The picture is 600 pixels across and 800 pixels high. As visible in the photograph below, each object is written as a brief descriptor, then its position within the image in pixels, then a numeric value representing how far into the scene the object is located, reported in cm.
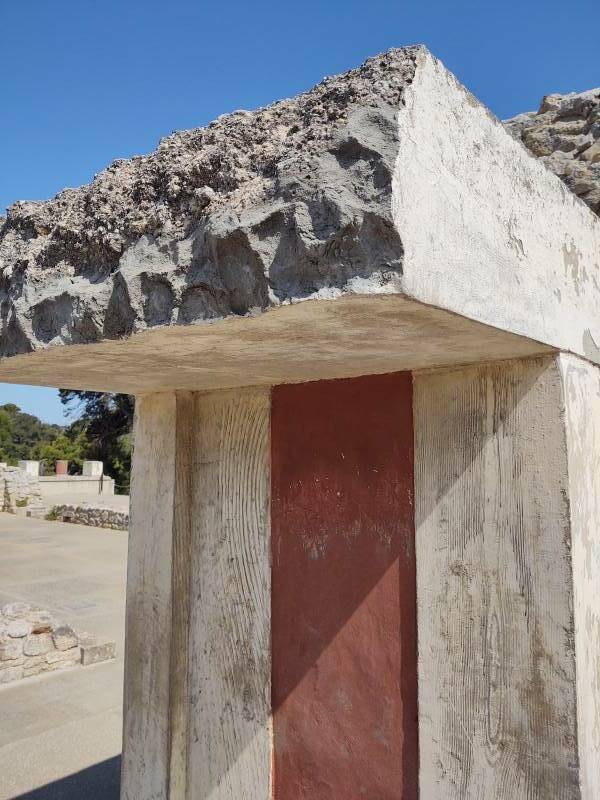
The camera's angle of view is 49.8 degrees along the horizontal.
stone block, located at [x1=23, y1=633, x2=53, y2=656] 572
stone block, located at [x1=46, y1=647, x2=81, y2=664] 588
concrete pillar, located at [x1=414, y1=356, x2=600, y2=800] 135
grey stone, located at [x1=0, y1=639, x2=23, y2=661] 557
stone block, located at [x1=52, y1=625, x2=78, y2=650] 594
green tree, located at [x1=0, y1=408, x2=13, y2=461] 3909
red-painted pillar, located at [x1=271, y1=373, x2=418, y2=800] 162
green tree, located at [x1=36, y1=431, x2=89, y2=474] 3198
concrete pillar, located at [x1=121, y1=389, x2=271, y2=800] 191
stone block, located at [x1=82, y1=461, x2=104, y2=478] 2589
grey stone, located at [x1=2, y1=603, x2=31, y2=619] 620
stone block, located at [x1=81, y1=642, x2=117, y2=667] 605
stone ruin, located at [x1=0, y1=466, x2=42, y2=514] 2064
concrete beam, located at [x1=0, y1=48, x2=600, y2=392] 95
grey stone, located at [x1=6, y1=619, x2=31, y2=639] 573
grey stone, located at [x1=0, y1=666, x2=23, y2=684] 557
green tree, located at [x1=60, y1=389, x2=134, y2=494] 2325
